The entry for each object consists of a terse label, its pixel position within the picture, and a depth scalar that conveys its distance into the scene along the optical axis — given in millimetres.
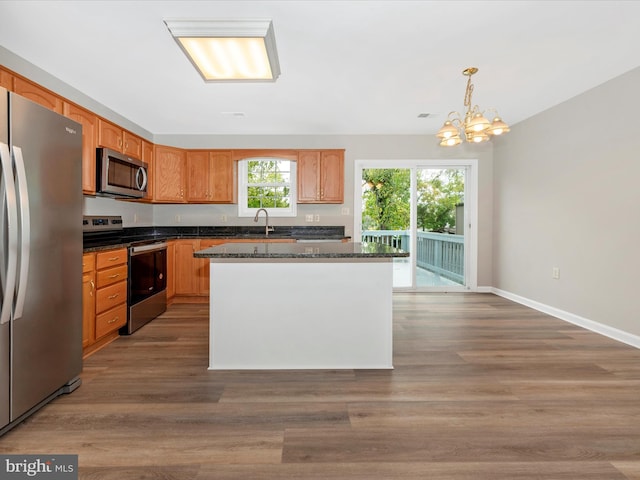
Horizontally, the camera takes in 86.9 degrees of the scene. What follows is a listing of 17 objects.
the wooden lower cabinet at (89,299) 2693
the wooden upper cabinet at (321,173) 4914
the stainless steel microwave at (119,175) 3404
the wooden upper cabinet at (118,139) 3527
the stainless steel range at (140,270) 3367
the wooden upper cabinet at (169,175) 4688
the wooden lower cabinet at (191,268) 4531
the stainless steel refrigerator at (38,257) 1645
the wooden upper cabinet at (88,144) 3201
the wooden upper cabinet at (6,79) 2398
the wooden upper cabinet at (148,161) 4430
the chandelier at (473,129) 2605
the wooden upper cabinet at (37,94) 2525
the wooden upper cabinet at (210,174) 4910
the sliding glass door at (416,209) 5203
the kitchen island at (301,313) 2475
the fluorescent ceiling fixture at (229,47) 2066
